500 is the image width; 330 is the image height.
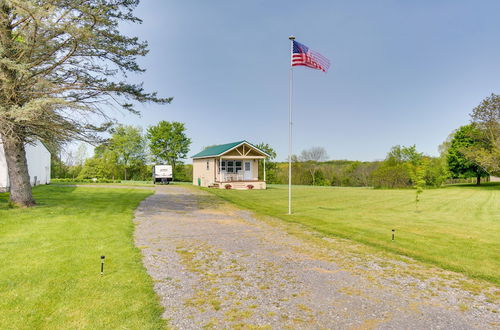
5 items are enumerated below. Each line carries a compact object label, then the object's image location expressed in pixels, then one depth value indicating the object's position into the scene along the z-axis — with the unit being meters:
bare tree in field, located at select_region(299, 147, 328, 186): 45.53
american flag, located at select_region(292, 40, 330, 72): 11.83
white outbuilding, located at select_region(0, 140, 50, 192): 17.94
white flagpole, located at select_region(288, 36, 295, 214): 12.40
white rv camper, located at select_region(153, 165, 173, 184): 35.96
